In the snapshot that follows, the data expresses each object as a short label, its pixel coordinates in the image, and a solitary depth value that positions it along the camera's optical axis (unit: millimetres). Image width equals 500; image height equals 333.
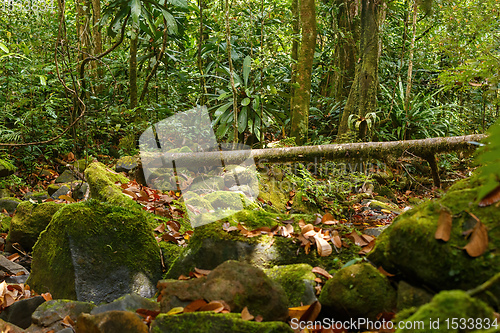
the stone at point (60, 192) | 5274
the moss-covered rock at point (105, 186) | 3602
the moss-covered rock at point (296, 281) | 1949
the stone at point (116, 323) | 1738
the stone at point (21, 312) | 2506
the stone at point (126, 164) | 6320
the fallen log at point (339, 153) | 4574
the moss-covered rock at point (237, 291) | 1831
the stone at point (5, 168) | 5836
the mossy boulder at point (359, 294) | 1759
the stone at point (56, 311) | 2205
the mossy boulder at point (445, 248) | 1487
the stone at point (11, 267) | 3230
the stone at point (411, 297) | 1624
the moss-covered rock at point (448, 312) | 1210
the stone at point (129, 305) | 2054
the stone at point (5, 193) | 5746
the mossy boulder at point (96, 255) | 2611
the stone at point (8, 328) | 2184
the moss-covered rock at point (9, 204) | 5003
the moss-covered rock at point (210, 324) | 1626
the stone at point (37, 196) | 5223
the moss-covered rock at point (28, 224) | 3811
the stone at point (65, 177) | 6277
